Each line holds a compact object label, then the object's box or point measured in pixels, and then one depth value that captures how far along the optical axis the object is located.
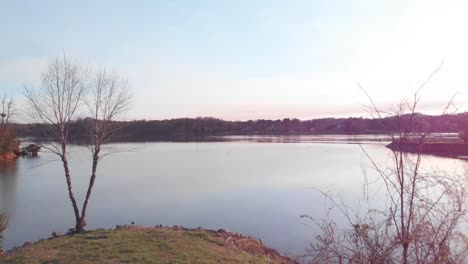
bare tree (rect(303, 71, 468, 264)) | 2.95
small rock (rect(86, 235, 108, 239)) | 9.99
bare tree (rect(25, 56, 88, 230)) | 11.96
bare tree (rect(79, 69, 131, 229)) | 12.52
